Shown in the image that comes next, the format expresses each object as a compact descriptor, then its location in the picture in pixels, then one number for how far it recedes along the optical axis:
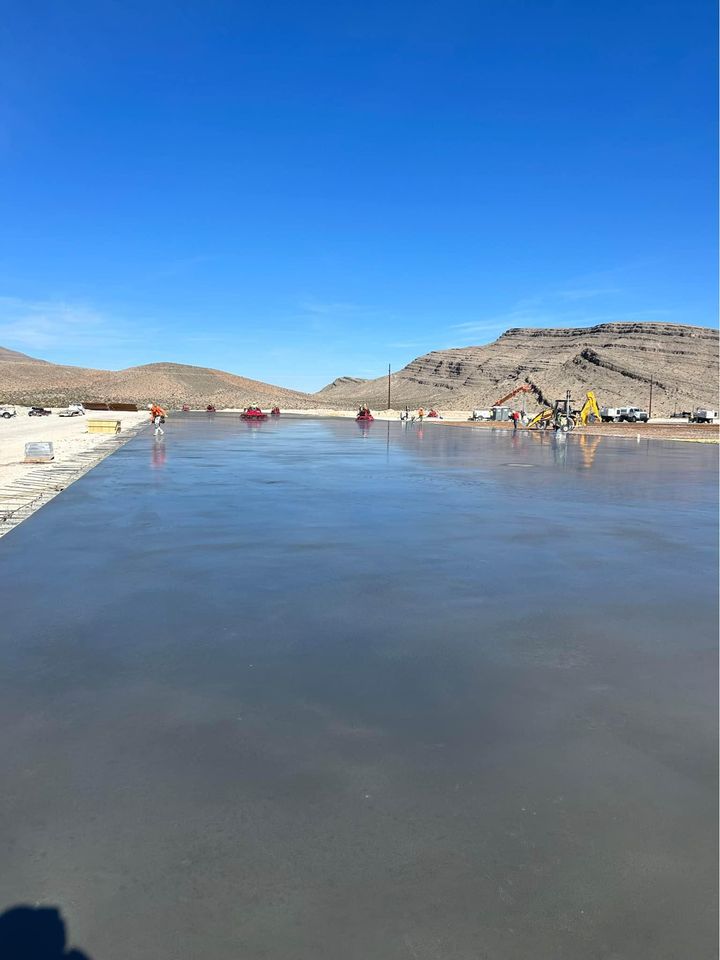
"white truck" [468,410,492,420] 91.29
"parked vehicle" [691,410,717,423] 81.25
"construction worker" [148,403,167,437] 44.49
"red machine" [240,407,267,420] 86.25
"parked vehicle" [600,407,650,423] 82.69
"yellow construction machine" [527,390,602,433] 58.32
